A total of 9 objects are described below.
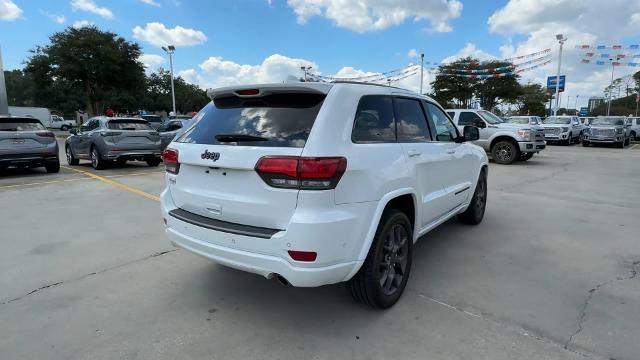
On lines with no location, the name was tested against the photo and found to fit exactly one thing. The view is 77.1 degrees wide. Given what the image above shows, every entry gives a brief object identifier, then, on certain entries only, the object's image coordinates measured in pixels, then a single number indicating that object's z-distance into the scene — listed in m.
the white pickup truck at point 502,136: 13.38
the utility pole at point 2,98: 18.98
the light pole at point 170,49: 35.81
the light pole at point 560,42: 32.40
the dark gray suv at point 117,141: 11.05
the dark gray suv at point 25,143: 9.80
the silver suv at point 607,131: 21.62
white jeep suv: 2.60
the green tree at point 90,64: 32.50
